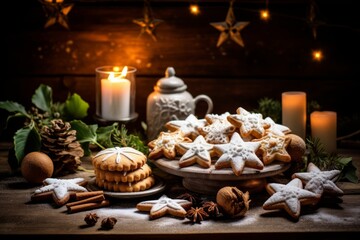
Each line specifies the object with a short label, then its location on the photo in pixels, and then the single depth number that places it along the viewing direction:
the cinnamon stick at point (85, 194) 1.89
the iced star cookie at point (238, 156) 1.85
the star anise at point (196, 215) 1.74
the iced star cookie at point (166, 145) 2.00
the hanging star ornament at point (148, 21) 2.53
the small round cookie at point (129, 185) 1.90
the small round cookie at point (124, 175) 1.89
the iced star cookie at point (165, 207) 1.77
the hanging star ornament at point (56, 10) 2.52
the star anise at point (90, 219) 1.72
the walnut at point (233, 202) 1.75
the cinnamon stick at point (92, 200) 1.85
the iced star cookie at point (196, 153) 1.90
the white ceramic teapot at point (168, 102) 2.35
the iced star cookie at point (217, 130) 2.01
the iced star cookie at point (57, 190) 1.87
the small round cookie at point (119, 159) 1.88
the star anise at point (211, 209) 1.76
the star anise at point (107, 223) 1.69
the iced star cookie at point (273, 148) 1.93
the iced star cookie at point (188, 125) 2.10
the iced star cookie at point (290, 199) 1.75
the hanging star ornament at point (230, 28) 2.51
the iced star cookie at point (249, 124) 2.01
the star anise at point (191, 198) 1.85
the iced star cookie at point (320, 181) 1.85
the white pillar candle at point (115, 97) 2.34
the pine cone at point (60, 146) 2.14
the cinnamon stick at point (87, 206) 1.82
